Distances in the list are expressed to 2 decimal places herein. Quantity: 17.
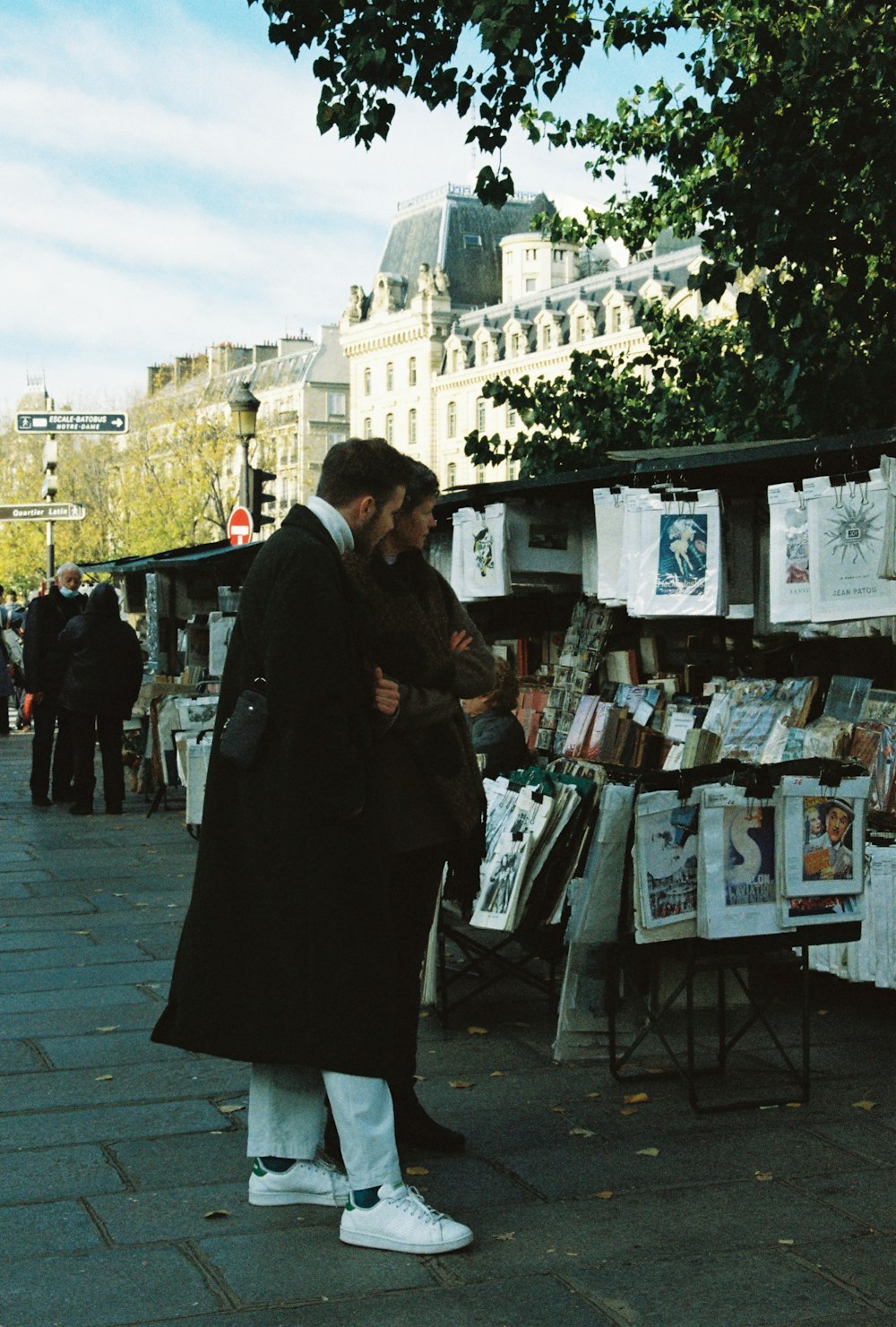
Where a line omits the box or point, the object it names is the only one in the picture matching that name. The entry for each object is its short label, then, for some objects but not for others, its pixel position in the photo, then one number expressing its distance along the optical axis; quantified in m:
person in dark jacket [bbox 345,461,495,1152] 4.59
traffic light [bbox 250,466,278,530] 18.02
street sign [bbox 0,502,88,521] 20.22
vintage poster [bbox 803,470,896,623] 7.19
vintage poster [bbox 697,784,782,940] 5.38
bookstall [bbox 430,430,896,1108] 5.45
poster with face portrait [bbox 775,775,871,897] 5.45
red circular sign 17.95
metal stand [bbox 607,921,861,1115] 5.46
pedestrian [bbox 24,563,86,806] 14.73
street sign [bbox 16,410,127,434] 17.97
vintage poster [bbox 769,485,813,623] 7.53
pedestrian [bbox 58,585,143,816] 14.04
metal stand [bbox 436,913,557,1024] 6.64
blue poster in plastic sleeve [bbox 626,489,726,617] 8.25
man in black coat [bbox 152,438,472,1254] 4.09
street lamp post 18.81
